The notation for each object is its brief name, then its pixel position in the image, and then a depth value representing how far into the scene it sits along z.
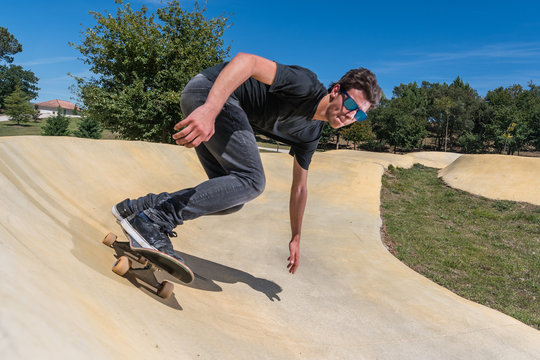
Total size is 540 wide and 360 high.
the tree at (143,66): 15.82
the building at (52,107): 100.92
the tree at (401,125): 52.78
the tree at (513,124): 47.34
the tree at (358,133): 50.25
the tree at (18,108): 57.12
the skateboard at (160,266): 2.41
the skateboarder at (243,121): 2.29
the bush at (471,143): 52.06
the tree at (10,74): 78.42
